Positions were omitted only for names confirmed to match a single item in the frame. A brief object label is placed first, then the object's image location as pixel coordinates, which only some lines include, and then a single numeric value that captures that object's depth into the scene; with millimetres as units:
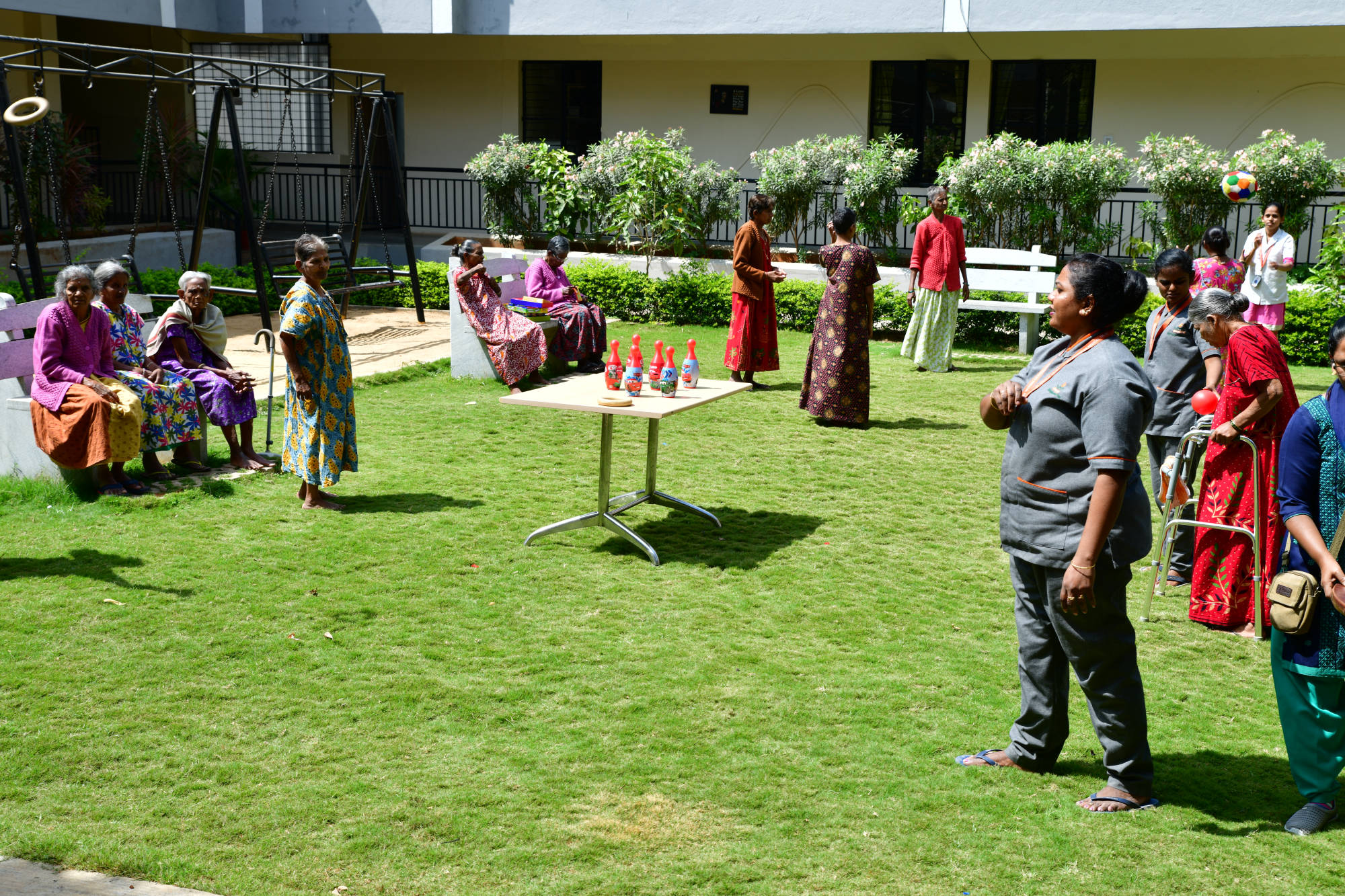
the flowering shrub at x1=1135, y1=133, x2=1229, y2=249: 14906
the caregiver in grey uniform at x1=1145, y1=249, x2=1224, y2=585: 6332
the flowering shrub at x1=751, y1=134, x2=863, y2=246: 16484
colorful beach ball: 12281
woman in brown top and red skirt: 11086
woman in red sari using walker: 5395
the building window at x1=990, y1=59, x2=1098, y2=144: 17609
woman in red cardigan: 12234
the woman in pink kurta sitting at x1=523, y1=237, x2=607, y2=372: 12047
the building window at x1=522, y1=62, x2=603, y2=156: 20281
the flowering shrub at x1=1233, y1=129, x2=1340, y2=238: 14531
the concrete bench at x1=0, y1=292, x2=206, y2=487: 7480
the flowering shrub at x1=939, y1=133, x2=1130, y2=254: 15180
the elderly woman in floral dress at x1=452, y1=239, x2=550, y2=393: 11320
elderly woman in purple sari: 8117
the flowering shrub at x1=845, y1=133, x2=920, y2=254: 16172
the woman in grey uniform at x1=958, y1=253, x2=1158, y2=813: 3736
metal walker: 5355
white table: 6531
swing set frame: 10883
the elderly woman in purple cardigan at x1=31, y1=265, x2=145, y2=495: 7172
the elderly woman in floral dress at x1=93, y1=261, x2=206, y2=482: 7668
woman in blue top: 3805
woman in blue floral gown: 7055
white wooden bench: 13867
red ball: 5809
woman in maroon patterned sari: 9781
